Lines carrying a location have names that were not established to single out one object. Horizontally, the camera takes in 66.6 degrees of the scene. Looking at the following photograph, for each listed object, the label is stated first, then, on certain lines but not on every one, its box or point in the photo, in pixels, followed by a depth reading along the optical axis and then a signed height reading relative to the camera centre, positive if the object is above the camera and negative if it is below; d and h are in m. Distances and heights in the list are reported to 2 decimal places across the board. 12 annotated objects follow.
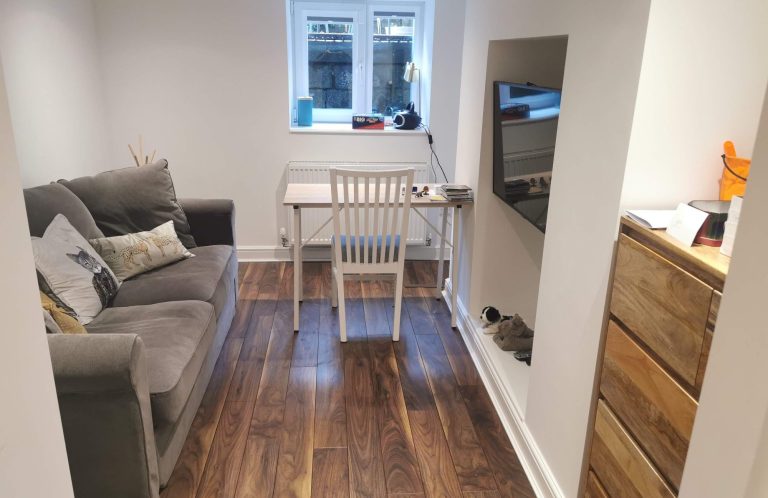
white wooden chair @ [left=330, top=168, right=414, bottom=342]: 2.97 -0.90
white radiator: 4.30 -0.75
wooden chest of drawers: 1.31 -0.66
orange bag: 1.49 -0.21
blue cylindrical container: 4.38 -0.27
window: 4.44 +0.15
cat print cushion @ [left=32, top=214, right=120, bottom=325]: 2.30 -0.82
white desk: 3.22 -0.68
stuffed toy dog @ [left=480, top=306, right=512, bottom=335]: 3.15 -1.25
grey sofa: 1.77 -1.03
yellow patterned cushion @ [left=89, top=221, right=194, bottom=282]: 2.88 -0.89
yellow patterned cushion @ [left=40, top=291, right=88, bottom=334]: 2.04 -0.86
